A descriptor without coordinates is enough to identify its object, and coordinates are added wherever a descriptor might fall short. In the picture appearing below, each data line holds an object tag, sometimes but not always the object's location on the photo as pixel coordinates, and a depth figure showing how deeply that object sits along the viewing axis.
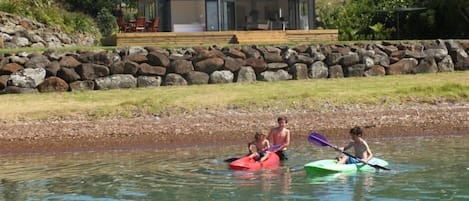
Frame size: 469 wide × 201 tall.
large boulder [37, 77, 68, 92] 24.39
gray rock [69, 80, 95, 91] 24.83
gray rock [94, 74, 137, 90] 25.09
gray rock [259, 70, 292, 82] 26.72
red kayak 14.75
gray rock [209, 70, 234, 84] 26.11
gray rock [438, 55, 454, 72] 28.48
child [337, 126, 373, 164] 14.36
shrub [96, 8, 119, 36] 50.20
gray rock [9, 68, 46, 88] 24.19
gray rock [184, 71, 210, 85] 25.94
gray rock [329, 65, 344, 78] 27.41
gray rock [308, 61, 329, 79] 27.19
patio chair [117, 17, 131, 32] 37.54
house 35.44
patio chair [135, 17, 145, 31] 36.12
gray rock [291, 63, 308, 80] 26.92
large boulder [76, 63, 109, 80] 24.92
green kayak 13.82
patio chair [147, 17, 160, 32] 35.50
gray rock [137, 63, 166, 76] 25.47
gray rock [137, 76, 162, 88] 25.47
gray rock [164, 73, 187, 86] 25.77
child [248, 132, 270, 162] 15.20
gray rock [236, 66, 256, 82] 26.33
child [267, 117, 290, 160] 15.91
